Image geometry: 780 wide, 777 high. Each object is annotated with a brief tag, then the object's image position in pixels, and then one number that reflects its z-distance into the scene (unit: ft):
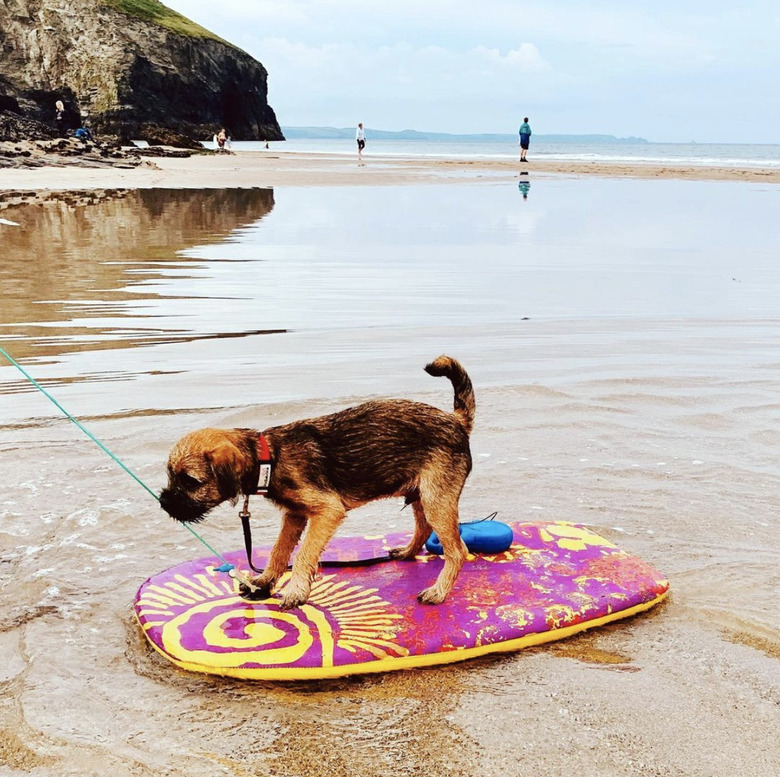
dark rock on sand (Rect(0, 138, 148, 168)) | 92.70
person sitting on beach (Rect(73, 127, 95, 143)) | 126.37
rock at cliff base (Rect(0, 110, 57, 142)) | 109.03
